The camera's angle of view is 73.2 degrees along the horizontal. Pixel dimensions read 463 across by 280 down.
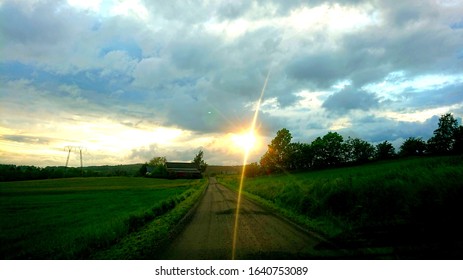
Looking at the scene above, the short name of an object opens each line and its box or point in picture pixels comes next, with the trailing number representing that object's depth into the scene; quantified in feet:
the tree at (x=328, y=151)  376.68
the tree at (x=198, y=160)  646.74
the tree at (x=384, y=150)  367.58
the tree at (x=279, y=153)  367.04
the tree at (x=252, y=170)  395.14
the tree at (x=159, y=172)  480.64
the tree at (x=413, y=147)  317.24
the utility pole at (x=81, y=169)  444.68
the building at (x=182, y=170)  479.90
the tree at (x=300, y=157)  373.28
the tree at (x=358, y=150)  387.75
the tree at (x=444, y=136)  281.76
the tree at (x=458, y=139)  255.37
